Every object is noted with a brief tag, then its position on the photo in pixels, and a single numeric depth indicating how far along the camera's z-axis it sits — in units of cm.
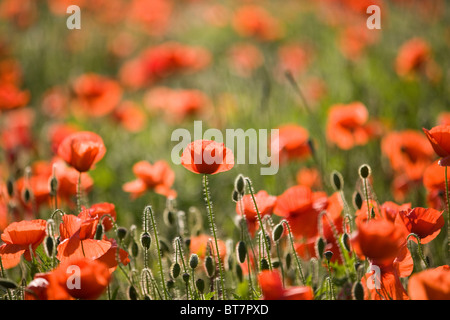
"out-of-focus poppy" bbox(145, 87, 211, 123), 337
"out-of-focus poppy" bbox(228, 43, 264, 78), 433
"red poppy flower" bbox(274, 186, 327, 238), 245
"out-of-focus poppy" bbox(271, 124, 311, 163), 281
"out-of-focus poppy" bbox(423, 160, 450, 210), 245
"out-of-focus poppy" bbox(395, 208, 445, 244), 232
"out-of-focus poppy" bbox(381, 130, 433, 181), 274
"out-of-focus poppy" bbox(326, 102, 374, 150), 282
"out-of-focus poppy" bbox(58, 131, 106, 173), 243
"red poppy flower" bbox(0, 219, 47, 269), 232
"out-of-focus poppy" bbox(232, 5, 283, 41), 442
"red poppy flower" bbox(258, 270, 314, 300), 220
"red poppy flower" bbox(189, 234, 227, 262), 249
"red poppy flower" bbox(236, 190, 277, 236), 242
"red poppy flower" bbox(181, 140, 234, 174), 234
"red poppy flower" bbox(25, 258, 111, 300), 222
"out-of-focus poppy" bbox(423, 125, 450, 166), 232
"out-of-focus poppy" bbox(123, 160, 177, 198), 258
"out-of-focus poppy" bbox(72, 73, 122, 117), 352
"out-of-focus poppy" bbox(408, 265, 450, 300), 217
